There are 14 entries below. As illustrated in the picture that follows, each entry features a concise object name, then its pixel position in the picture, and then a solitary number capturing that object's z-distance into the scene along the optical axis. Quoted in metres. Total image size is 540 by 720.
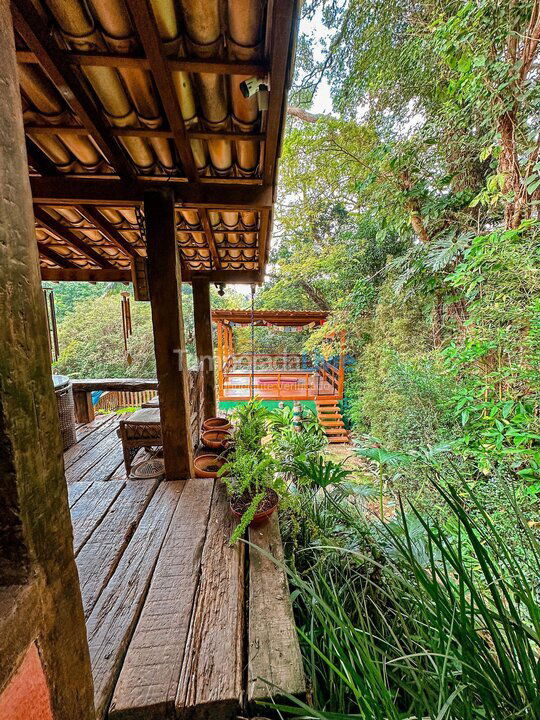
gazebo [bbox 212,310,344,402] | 8.00
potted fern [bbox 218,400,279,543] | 1.62
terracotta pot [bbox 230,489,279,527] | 1.64
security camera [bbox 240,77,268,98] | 1.09
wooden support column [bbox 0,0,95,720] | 0.49
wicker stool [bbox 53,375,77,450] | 2.85
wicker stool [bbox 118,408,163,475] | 2.41
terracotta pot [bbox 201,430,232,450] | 2.86
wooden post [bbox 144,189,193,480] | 1.83
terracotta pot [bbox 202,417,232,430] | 3.33
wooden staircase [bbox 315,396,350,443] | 7.74
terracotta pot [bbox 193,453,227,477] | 2.25
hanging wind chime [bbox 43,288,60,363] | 2.69
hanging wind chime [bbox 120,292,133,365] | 3.23
